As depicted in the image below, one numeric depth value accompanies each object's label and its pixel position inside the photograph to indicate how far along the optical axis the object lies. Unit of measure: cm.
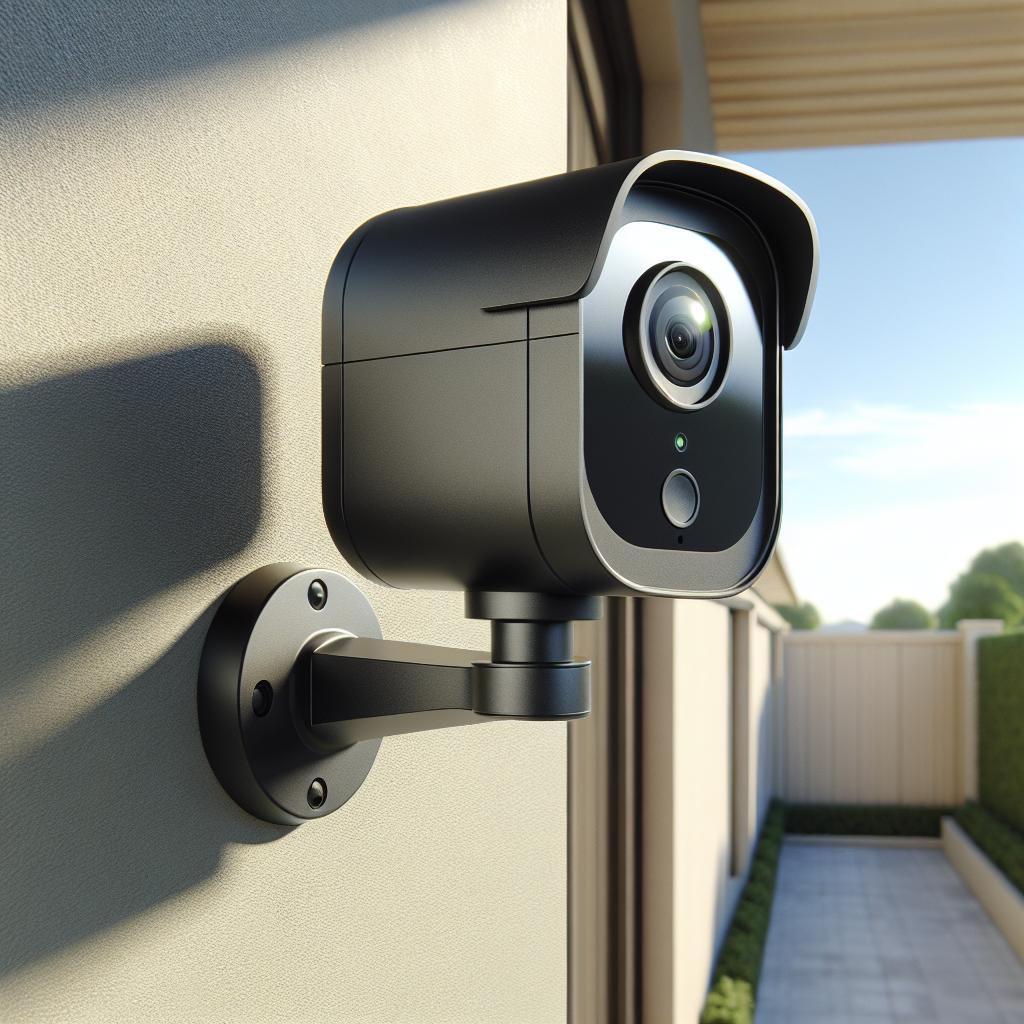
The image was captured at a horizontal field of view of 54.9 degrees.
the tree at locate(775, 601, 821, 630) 2752
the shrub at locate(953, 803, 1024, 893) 762
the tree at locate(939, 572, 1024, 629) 2289
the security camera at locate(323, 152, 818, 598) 40
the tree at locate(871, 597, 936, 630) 2803
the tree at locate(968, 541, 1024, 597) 3269
